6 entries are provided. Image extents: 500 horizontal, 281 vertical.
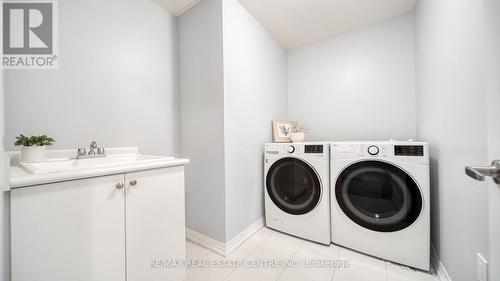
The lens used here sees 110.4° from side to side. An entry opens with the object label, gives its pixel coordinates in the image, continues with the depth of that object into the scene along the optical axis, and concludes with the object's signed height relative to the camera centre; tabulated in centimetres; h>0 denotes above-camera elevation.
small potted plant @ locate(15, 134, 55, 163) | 93 -2
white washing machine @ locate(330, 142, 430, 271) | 120 -46
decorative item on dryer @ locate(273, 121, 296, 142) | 211 +12
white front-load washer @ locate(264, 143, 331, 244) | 155 -47
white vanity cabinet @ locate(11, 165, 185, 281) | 59 -36
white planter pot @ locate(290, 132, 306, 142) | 201 +4
